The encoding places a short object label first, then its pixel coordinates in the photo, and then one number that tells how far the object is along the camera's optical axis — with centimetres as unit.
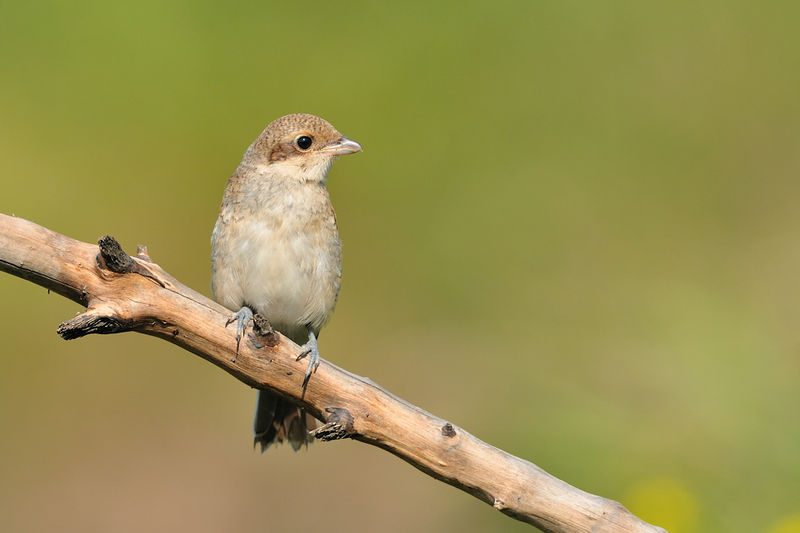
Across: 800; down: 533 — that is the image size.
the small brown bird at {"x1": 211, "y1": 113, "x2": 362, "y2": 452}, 777
